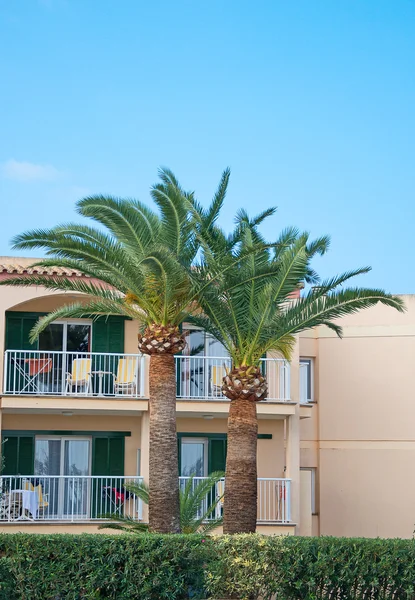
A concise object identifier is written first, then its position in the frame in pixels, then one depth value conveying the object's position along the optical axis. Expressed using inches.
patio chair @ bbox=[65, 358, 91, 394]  1039.0
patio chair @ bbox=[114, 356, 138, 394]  1055.0
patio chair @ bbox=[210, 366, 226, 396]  1069.1
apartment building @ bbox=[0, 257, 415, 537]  1032.2
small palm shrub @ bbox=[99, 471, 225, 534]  901.2
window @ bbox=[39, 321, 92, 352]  1120.2
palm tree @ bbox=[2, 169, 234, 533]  805.9
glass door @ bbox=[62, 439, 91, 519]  1042.2
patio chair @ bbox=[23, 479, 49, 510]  1004.6
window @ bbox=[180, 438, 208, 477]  1127.0
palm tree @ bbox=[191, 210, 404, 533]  801.6
